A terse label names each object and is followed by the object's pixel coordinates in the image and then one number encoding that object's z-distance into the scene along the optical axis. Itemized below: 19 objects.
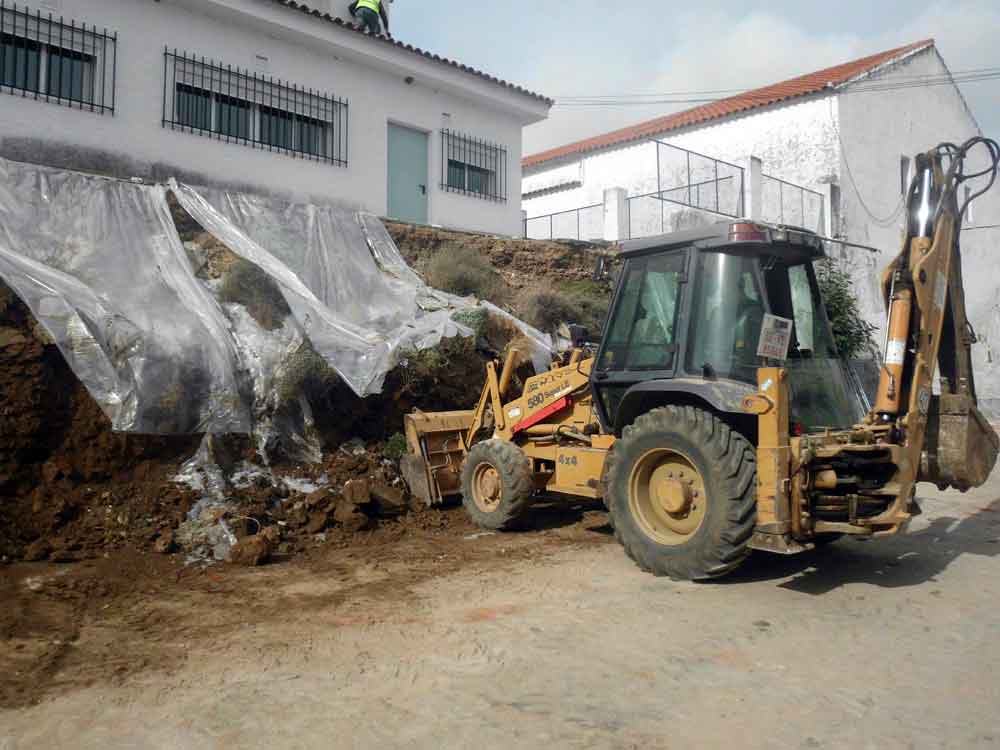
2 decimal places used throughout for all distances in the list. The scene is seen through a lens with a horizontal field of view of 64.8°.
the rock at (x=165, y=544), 5.82
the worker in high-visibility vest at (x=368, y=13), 14.12
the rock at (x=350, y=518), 6.74
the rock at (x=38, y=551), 5.50
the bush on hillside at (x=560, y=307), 10.91
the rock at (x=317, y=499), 6.81
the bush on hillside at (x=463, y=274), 10.38
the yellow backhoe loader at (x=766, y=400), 4.86
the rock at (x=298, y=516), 6.63
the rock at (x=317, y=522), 6.61
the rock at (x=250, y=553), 5.79
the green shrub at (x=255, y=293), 7.98
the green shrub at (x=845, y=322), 8.26
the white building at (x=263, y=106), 9.30
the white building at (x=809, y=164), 16.89
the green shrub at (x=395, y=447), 8.10
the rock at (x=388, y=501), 7.23
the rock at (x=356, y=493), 6.91
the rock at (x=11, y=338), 6.40
